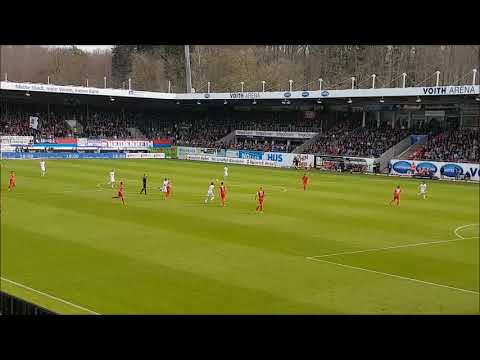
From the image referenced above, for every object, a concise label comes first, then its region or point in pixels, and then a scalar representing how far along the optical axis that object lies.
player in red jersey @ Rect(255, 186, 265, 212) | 29.30
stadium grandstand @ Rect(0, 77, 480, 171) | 57.66
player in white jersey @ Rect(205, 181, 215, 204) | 31.92
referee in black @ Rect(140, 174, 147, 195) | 34.75
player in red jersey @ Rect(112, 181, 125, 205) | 30.55
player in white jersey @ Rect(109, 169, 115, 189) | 38.15
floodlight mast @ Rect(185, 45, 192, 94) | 78.50
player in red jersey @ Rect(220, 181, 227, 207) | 30.85
